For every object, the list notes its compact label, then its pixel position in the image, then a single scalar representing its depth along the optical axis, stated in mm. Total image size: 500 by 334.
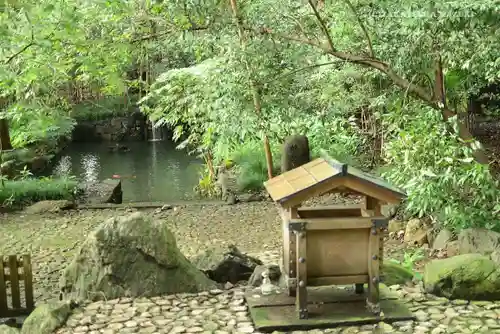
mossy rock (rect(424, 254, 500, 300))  4664
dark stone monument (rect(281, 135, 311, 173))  10742
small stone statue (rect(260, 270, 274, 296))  4770
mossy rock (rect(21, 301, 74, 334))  4363
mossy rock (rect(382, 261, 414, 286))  5211
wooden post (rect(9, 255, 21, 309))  5641
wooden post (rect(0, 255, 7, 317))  5609
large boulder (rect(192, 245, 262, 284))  5574
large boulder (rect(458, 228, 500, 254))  6008
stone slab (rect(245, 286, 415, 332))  4211
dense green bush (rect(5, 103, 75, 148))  6881
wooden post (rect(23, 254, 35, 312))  5605
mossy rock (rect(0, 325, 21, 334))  4473
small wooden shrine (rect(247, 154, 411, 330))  4191
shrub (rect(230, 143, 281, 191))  12000
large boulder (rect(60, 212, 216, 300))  5059
